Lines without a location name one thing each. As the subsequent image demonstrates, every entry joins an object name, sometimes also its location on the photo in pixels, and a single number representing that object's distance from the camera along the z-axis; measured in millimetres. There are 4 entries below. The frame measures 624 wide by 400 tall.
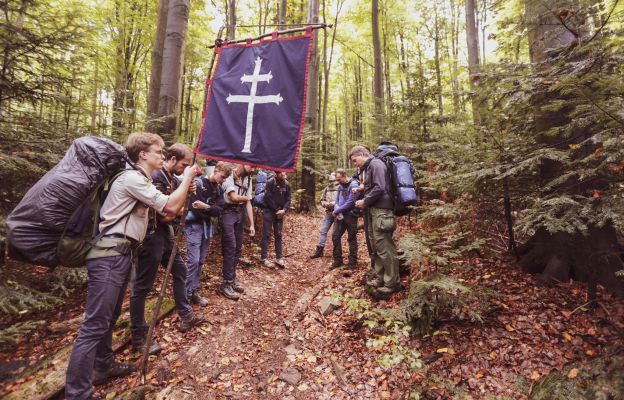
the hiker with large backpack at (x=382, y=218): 5020
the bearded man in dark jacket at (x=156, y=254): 3775
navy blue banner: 3900
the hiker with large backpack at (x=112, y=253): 2709
